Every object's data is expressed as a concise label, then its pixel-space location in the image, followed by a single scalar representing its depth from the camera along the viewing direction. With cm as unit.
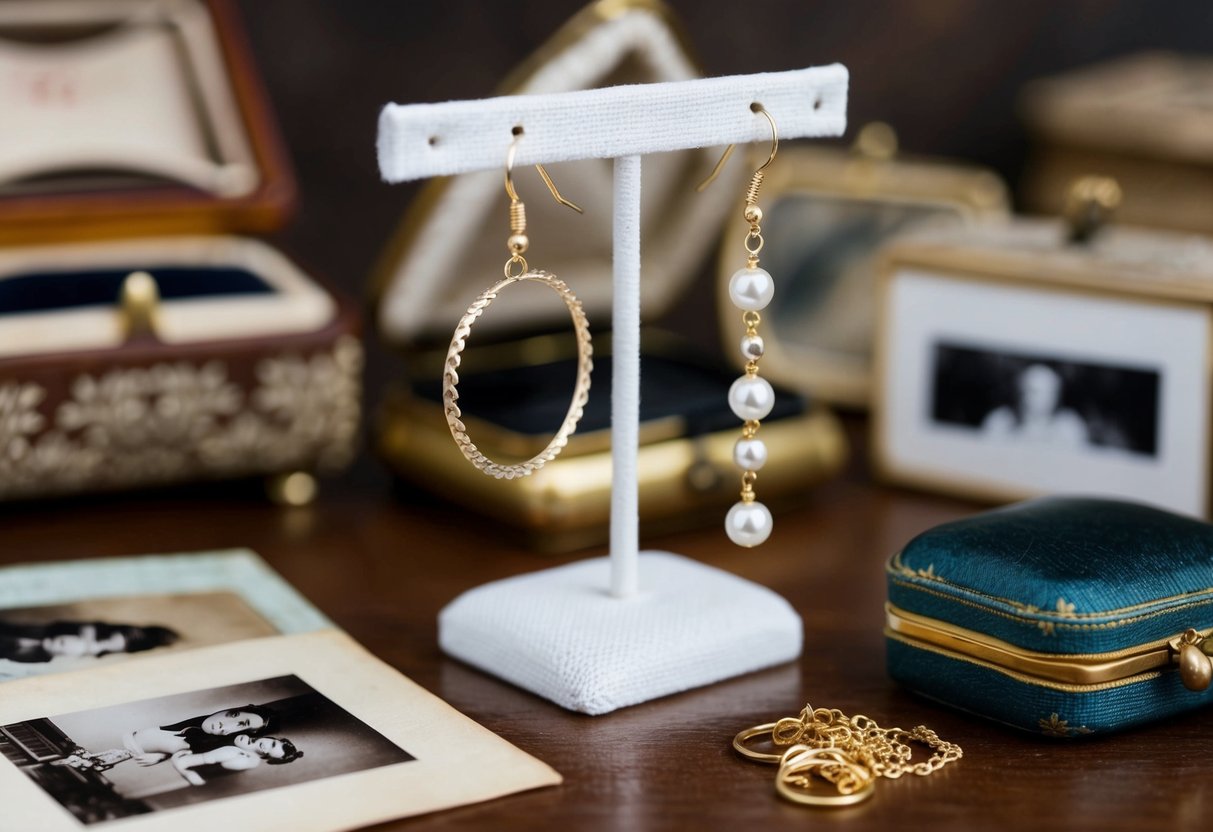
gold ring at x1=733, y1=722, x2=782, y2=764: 58
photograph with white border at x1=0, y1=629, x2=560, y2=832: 56
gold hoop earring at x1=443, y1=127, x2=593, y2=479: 58
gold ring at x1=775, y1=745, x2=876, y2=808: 57
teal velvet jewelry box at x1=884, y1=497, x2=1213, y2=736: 58
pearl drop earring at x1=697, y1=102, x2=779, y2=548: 60
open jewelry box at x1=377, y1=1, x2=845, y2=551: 68
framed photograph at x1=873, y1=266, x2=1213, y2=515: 69
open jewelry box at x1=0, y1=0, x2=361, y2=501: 70
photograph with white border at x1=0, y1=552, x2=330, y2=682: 62
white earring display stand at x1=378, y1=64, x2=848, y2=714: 58
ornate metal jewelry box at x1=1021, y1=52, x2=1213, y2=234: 83
